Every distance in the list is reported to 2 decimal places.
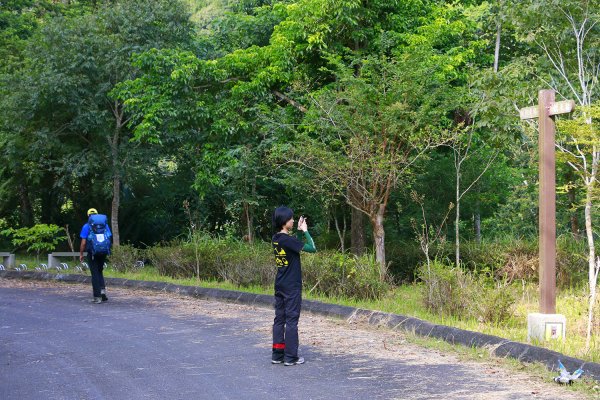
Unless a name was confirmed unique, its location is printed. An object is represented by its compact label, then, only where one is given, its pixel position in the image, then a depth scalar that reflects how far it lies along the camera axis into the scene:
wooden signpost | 9.50
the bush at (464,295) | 11.06
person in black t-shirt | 8.91
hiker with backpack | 15.02
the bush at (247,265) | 16.17
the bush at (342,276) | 13.78
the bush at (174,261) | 18.56
